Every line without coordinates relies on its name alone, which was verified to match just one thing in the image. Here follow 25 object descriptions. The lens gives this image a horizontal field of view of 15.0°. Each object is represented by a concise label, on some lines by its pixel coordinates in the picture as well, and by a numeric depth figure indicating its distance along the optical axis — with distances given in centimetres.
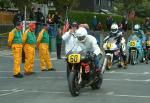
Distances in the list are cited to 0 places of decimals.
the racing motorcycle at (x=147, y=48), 2591
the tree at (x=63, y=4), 4525
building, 7538
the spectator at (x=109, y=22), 4790
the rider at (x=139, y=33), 2517
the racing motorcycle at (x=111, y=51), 2155
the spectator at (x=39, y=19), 3616
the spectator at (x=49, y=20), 3743
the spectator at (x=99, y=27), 4855
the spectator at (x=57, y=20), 3834
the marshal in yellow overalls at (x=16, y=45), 1902
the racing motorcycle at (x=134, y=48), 2419
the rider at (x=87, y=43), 1465
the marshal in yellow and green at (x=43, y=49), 2144
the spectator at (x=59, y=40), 2876
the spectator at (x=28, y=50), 2005
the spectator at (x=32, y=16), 3794
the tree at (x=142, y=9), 7600
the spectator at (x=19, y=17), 3603
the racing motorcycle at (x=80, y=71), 1389
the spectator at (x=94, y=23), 4714
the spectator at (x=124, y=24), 4781
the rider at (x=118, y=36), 2192
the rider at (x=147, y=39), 2583
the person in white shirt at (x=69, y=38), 1599
